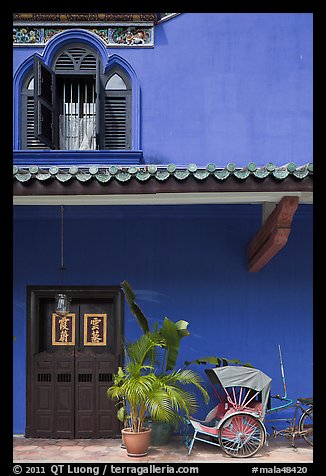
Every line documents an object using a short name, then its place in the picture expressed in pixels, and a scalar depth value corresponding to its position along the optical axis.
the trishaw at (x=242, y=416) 7.67
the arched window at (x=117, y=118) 10.02
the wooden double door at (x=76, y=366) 8.73
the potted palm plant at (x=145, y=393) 7.45
